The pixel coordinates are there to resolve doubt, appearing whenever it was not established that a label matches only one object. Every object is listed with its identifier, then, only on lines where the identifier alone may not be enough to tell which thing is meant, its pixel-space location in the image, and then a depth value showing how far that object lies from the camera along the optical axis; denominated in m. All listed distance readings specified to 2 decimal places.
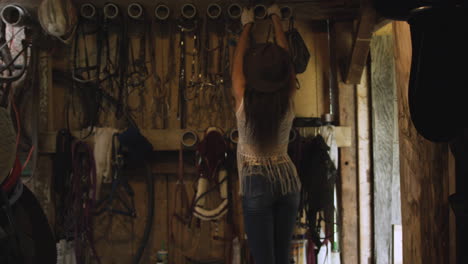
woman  2.20
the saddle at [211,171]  3.03
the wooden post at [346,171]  3.26
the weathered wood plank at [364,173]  3.26
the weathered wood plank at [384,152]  3.25
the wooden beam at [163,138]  3.15
